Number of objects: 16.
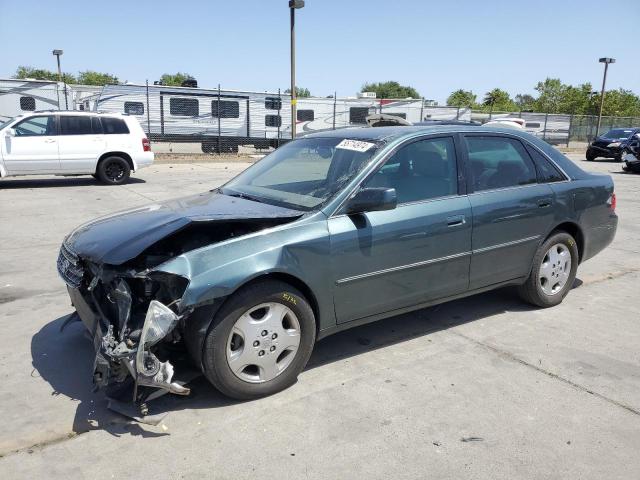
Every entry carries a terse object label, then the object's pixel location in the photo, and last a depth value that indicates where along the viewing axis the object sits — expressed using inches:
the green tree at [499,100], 2987.9
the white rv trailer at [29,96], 874.8
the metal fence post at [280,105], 985.7
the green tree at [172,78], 3178.4
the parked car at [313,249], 118.3
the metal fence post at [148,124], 872.9
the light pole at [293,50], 725.9
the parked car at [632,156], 725.9
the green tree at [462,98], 3059.5
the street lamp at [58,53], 1295.5
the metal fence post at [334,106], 1057.1
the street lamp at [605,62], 1285.7
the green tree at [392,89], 3788.6
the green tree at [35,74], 2787.9
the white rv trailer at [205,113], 887.7
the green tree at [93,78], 2988.2
